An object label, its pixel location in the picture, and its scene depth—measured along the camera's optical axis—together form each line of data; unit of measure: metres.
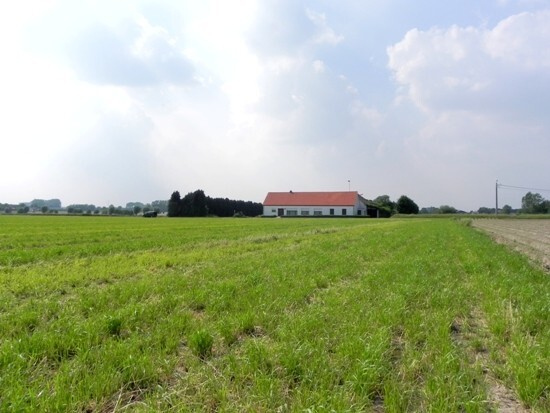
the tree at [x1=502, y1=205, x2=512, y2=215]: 144.25
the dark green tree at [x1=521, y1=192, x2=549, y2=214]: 145.62
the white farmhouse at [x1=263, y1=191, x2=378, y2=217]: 108.81
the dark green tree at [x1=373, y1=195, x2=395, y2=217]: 114.56
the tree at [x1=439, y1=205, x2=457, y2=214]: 140.36
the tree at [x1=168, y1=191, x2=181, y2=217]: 113.69
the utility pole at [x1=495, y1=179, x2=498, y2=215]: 99.43
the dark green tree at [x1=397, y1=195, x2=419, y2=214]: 132.75
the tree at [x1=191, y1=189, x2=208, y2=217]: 112.88
